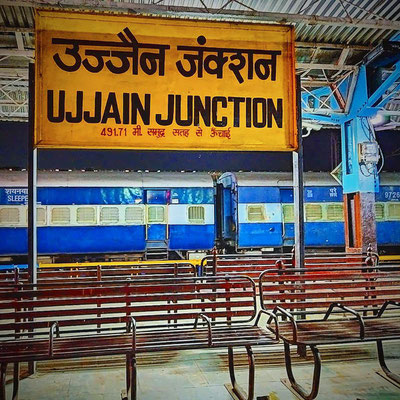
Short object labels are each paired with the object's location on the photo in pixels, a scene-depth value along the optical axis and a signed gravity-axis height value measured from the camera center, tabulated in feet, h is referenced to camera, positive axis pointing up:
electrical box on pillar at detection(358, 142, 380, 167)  35.29 +5.37
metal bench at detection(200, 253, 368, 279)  25.79 -2.96
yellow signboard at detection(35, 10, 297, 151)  15.69 +5.37
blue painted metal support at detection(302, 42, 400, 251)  34.23 +6.56
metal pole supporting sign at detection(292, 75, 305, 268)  18.56 +0.91
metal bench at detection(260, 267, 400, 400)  13.84 -3.91
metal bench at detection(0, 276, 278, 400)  12.84 -3.86
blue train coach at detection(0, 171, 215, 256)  41.32 +0.94
